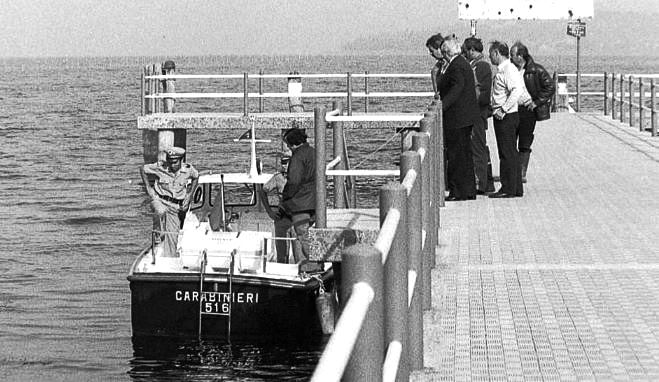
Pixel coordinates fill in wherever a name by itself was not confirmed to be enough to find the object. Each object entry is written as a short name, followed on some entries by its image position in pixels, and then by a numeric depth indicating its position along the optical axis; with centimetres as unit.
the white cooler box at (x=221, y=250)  1756
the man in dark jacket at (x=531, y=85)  1658
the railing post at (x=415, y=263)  743
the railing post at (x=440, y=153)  1341
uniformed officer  1833
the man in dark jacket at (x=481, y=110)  1630
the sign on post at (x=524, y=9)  2988
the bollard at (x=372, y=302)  429
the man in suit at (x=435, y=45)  1588
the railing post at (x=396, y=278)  573
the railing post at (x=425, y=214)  907
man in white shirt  1559
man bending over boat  1592
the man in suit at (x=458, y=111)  1495
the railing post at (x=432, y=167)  1068
